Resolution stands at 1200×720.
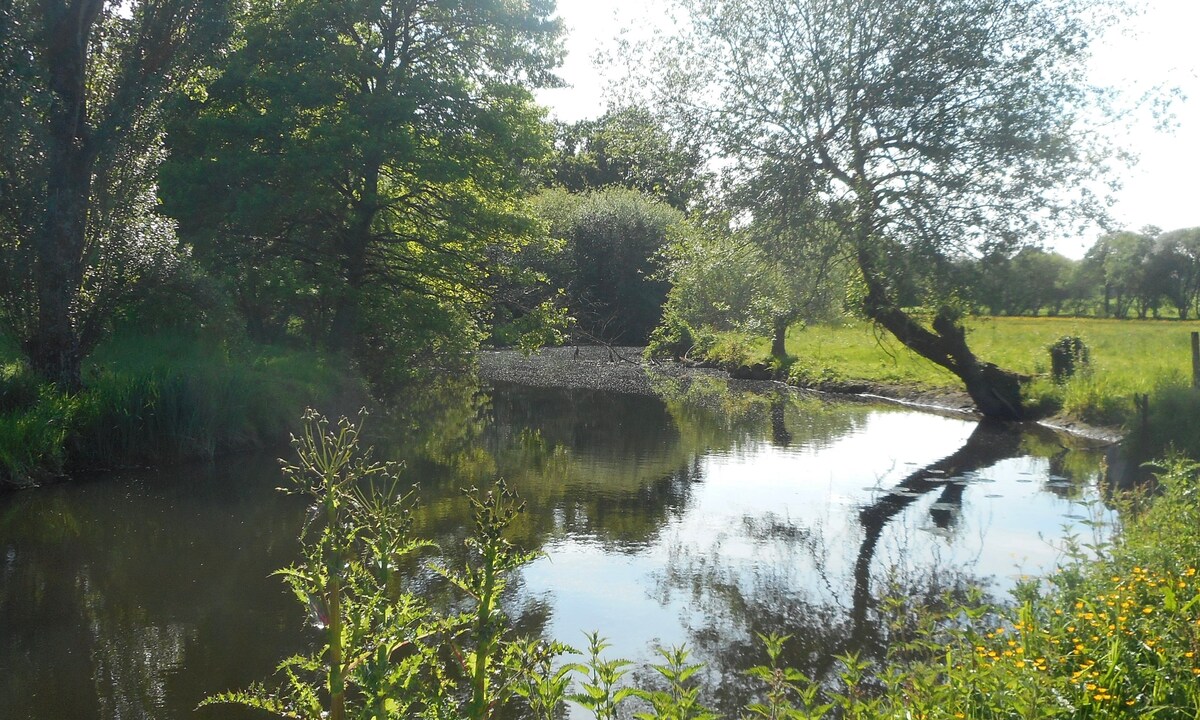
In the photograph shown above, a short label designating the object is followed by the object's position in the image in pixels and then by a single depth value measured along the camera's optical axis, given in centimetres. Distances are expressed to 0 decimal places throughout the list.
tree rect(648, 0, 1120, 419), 1540
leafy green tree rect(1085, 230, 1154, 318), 4989
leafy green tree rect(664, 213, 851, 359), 1692
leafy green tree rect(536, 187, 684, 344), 3984
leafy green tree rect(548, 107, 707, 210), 1702
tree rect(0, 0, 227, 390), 1196
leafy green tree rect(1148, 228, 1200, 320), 5053
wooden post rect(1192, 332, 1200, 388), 1412
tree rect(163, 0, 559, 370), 1762
